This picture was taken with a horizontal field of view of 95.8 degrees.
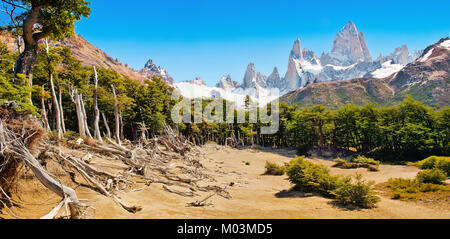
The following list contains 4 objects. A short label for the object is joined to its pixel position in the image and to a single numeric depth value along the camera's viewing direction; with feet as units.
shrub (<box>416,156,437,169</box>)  57.94
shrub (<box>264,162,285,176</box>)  55.98
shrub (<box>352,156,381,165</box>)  78.86
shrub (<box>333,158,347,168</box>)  82.53
